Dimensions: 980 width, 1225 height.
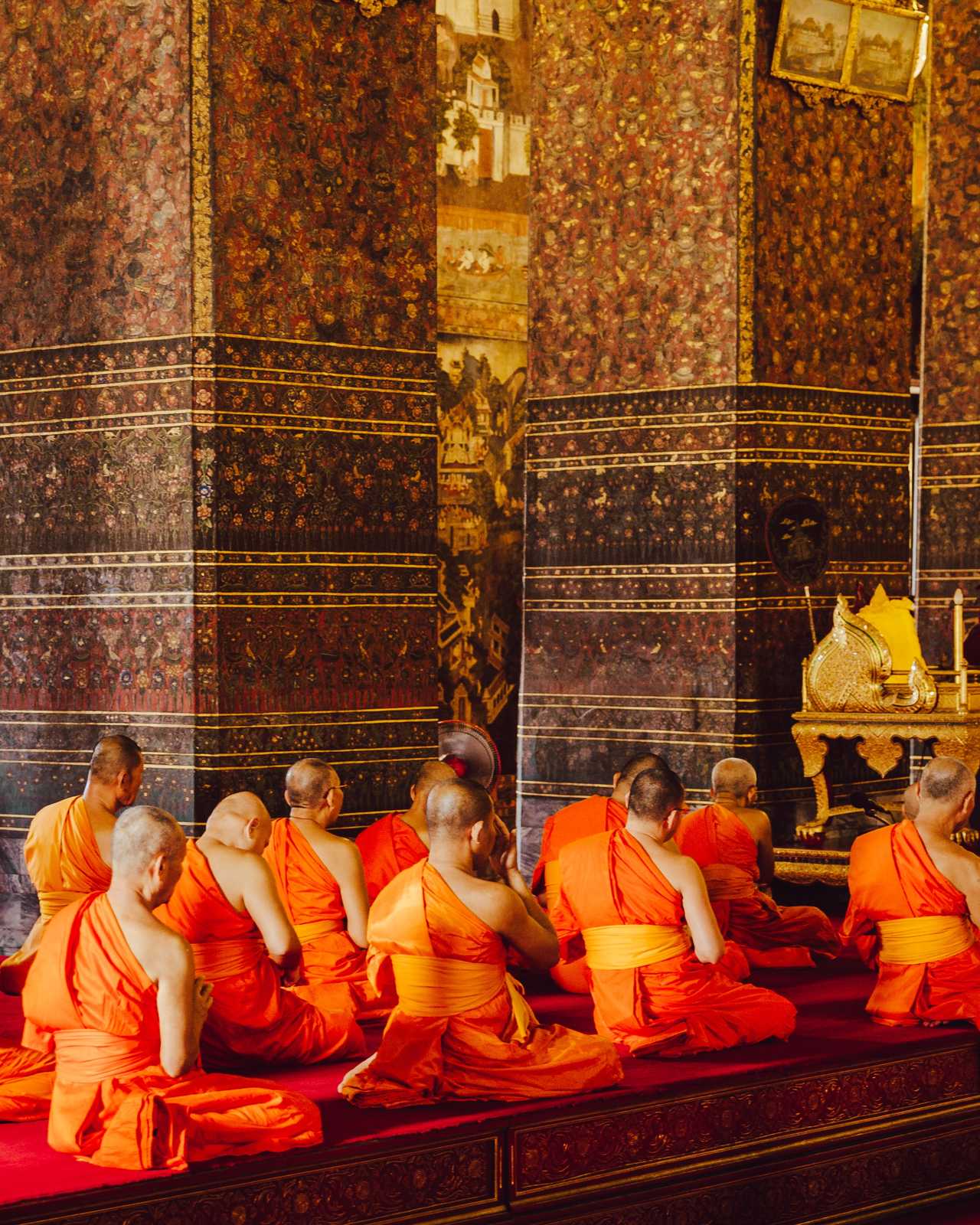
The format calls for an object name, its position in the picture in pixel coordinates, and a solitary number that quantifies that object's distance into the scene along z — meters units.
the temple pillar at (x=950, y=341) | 12.01
